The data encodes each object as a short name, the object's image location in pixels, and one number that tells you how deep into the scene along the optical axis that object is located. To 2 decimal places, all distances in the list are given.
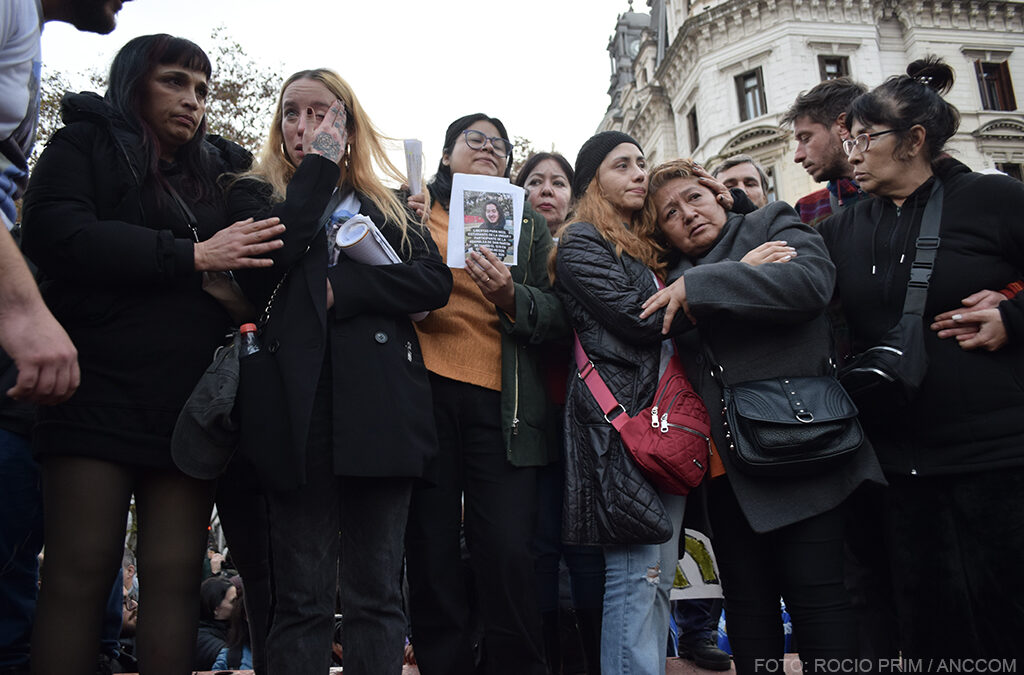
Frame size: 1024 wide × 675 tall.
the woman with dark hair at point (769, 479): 2.48
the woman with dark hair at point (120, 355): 2.07
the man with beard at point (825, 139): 4.09
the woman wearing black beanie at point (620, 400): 2.58
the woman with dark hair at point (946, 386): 2.48
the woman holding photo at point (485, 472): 2.73
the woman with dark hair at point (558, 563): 3.13
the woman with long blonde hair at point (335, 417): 2.22
